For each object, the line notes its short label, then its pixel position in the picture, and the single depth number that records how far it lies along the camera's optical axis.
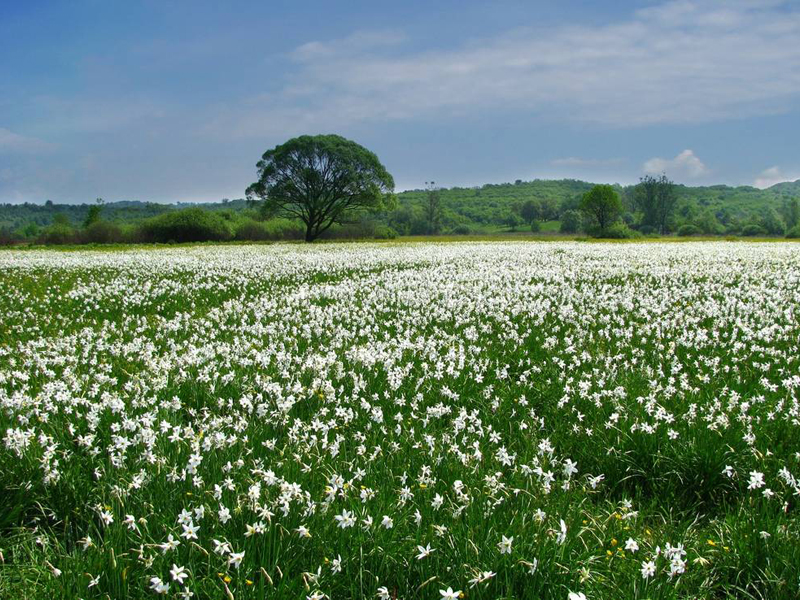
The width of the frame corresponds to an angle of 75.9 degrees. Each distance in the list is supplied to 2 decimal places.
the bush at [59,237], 66.81
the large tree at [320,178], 63.59
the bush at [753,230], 109.12
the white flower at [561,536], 2.74
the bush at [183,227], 67.88
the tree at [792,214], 137.62
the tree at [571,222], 127.19
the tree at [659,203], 132.38
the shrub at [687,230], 118.06
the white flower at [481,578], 2.39
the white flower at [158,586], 2.26
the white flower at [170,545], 2.56
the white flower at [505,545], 2.56
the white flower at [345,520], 2.76
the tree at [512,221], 170.38
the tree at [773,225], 109.12
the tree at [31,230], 122.68
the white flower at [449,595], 2.17
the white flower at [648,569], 2.53
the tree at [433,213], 148.00
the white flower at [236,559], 2.52
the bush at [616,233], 88.81
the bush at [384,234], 78.88
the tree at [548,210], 175.12
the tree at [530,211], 175.62
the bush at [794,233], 82.61
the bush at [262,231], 77.19
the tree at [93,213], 100.13
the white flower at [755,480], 3.60
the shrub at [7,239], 67.38
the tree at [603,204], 97.75
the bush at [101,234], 67.19
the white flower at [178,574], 2.34
